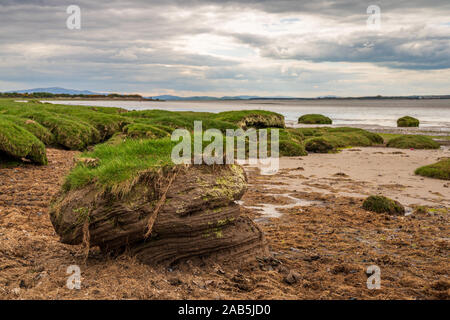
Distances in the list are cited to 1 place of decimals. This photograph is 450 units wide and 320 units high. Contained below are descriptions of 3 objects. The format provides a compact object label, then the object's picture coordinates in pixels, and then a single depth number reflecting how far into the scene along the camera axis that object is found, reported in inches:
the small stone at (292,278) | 203.8
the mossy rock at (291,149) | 784.3
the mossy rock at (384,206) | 369.4
